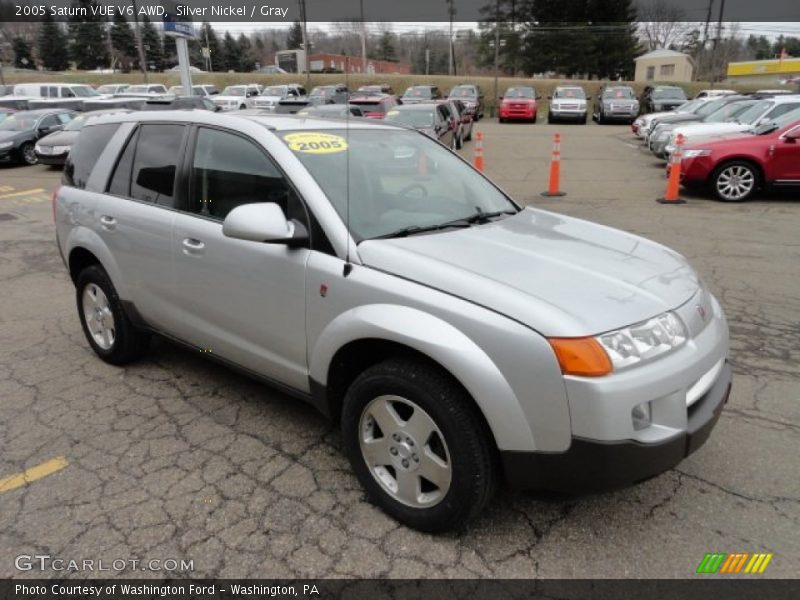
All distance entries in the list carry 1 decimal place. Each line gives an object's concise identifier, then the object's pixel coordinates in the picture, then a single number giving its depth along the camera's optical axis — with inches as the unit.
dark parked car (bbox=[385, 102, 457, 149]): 588.4
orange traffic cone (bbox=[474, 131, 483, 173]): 461.4
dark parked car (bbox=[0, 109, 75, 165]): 673.0
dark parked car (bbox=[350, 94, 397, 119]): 670.5
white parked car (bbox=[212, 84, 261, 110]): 1083.3
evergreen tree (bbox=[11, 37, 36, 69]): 2416.3
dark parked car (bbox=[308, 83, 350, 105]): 875.1
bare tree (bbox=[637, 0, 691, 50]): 2824.8
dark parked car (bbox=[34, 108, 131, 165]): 627.8
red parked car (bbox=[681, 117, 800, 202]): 387.2
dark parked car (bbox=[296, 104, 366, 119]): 477.9
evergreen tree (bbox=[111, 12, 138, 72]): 2281.0
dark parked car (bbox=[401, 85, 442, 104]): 1166.7
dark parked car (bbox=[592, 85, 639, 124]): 1087.6
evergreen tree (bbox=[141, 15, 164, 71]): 2217.0
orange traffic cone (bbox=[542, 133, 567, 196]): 440.0
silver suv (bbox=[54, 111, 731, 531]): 85.1
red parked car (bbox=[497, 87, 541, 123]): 1119.0
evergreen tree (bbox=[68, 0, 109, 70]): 2326.5
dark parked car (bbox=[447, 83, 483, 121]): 1192.1
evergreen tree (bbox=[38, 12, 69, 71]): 2307.3
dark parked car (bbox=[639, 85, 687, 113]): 986.7
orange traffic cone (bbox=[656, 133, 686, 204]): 402.0
